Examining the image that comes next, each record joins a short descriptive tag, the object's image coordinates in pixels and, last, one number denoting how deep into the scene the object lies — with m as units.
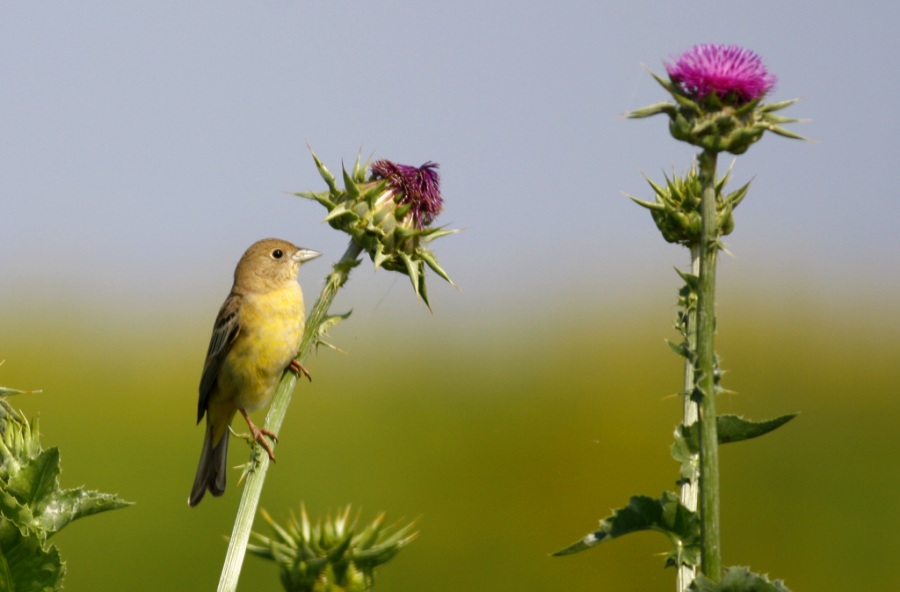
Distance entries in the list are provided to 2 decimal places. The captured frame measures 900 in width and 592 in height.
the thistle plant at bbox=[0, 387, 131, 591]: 7.43
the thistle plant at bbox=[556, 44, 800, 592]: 6.30
